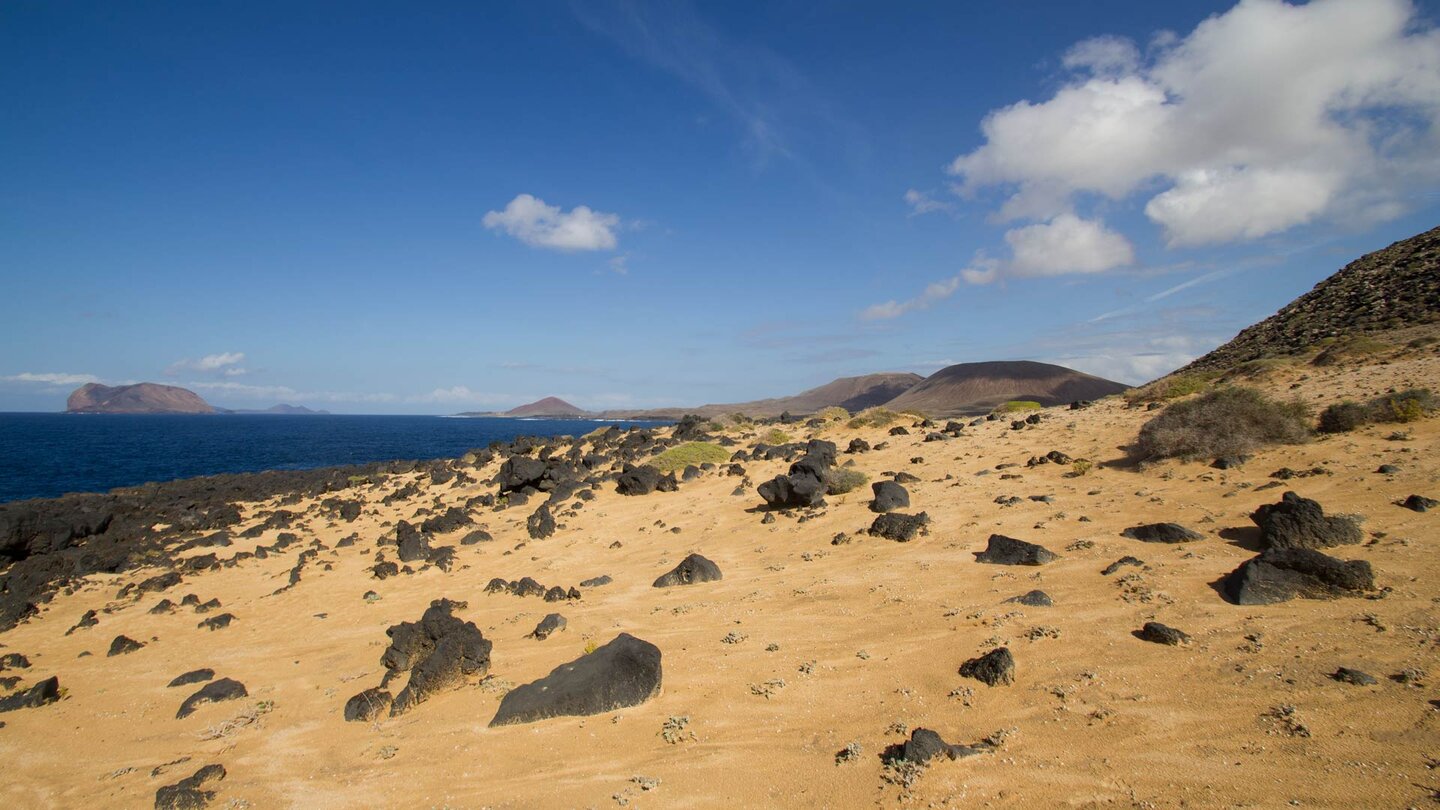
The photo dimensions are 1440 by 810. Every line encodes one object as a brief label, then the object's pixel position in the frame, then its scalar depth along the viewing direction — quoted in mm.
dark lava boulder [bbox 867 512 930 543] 12148
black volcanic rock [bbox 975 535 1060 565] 9562
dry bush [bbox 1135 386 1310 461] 12547
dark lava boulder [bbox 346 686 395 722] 7902
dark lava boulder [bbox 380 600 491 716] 8180
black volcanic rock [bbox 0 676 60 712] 9680
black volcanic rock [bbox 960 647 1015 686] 6293
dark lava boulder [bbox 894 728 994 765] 5129
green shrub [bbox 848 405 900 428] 28062
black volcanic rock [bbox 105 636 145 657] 12172
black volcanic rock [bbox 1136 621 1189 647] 6422
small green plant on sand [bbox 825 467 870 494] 16734
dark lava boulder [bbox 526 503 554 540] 18219
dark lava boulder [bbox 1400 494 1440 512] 8484
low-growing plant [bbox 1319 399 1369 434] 12445
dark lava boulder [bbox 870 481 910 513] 14148
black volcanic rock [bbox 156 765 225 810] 6090
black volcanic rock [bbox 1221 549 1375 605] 6703
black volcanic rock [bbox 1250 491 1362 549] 8016
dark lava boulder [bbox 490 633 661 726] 6973
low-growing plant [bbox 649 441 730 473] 24419
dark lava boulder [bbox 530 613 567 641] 9867
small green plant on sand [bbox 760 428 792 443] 28109
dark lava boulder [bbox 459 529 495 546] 18766
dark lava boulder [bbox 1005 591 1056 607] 8040
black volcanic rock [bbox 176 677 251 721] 9008
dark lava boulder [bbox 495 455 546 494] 24516
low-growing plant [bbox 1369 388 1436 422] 12219
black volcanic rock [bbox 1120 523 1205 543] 9320
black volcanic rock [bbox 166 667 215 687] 10023
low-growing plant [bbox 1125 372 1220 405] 21275
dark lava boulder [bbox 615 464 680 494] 21781
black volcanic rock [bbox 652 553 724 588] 11859
